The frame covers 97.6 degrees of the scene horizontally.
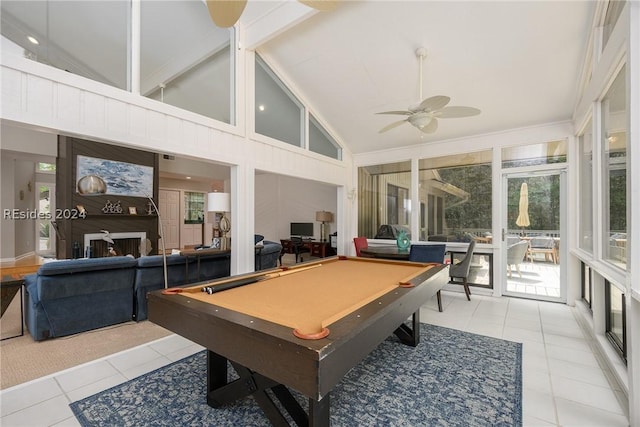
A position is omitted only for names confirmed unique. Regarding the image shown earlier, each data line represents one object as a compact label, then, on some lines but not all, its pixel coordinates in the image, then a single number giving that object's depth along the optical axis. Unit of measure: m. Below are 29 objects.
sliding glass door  4.36
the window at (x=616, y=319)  2.36
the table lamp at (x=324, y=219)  8.17
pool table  1.07
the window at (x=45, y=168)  7.87
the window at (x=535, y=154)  4.30
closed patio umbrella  4.57
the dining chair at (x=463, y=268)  4.19
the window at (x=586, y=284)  3.66
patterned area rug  1.75
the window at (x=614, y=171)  2.21
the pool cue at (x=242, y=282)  1.85
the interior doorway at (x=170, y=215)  9.34
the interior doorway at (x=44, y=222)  7.89
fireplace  5.53
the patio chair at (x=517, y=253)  4.60
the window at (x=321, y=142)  5.18
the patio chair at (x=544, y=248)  4.41
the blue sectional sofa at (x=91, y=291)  2.81
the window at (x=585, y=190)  3.38
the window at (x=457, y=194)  4.87
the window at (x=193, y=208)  10.12
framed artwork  5.50
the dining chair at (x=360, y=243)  5.26
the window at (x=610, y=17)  2.25
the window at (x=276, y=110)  4.19
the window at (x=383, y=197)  5.64
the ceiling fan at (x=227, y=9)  2.16
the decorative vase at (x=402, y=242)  4.54
